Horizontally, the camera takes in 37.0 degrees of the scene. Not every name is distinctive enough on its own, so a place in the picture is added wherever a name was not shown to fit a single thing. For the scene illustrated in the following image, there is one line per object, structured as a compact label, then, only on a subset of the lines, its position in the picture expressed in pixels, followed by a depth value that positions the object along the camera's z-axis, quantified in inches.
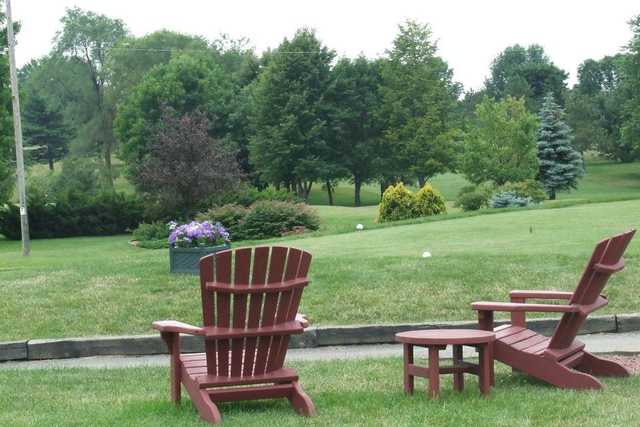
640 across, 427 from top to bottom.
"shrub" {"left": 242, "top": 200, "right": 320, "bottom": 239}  1358.3
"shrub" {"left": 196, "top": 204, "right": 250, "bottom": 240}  1358.3
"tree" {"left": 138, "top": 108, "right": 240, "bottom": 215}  1589.6
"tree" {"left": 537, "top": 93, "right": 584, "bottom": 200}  2448.3
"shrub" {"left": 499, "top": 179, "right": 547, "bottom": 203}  1470.2
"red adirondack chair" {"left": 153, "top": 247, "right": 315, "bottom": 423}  248.2
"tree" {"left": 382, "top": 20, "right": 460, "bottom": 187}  2591.0
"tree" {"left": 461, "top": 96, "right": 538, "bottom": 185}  2357.3
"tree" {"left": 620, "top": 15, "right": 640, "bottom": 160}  2664.9
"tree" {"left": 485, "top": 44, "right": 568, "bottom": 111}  3868.1
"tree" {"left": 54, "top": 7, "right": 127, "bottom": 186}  3112.7
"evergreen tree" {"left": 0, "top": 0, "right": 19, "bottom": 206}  1748.3
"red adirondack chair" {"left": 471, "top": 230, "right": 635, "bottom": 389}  278.1
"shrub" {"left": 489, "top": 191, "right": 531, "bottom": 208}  1359.5
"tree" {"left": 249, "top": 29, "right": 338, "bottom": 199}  2458.2
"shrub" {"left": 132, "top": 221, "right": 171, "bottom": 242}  1521.9
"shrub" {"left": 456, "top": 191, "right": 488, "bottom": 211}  1460.4
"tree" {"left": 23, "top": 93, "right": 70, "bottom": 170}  3587.6
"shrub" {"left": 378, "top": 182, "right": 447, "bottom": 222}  1357.0
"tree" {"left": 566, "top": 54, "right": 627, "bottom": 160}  3307.1
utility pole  1316.4
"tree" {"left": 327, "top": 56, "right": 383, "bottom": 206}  2593.5
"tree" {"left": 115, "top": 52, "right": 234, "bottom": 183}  2650.1
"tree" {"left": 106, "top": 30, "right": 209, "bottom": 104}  3034.0
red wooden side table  268.8
